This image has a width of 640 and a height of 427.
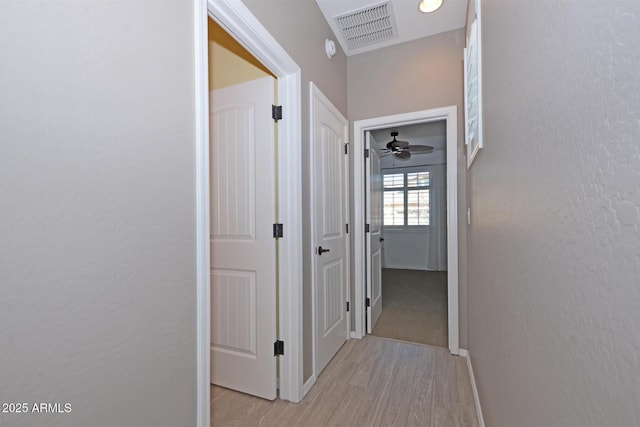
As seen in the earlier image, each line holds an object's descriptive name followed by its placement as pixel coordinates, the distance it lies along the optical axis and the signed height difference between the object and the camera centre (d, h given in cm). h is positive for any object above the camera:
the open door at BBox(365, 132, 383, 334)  281 -25
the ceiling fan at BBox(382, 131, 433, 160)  376 +96
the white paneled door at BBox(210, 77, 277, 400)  177 -16
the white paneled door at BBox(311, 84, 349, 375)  204 -10
